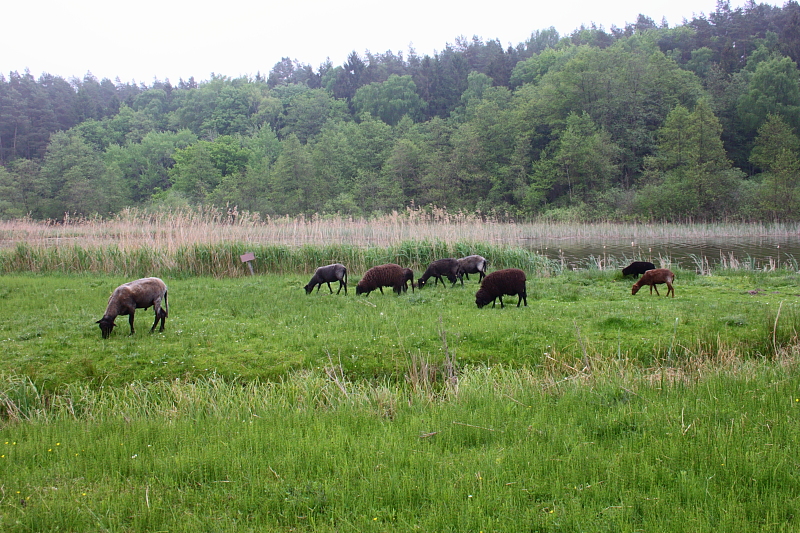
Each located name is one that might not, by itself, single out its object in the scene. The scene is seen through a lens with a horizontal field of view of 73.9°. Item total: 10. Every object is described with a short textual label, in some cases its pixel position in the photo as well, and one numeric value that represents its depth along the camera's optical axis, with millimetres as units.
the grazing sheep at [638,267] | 14298
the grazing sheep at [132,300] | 8604
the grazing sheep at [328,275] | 12875
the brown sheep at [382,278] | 12266
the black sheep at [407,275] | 12627
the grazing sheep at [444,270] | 13689
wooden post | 14862
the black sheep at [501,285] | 10727
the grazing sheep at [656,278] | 11930
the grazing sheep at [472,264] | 14141
